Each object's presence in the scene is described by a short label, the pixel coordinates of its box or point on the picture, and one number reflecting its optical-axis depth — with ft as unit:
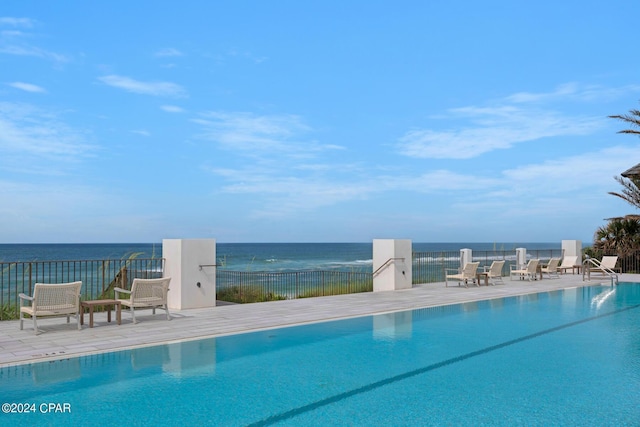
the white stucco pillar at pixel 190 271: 35.01
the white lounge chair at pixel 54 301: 25.45
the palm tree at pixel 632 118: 70.79
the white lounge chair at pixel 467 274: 51.52
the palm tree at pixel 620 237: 73.46
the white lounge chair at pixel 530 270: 60.44
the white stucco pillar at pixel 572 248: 75.56
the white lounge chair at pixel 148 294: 28.78
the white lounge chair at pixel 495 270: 55.06
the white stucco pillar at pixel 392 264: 48.67
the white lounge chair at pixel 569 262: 71.91
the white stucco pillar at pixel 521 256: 68.51
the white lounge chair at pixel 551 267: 63.57
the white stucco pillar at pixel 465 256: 58.34
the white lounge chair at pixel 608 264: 62.64
